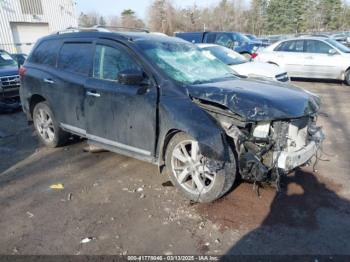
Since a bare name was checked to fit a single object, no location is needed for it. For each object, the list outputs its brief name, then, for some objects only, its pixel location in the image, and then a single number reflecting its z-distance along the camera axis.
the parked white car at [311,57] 11.41
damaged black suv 3.41
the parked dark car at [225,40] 15.07
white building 23.00
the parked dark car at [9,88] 8.68
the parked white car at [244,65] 8.69
